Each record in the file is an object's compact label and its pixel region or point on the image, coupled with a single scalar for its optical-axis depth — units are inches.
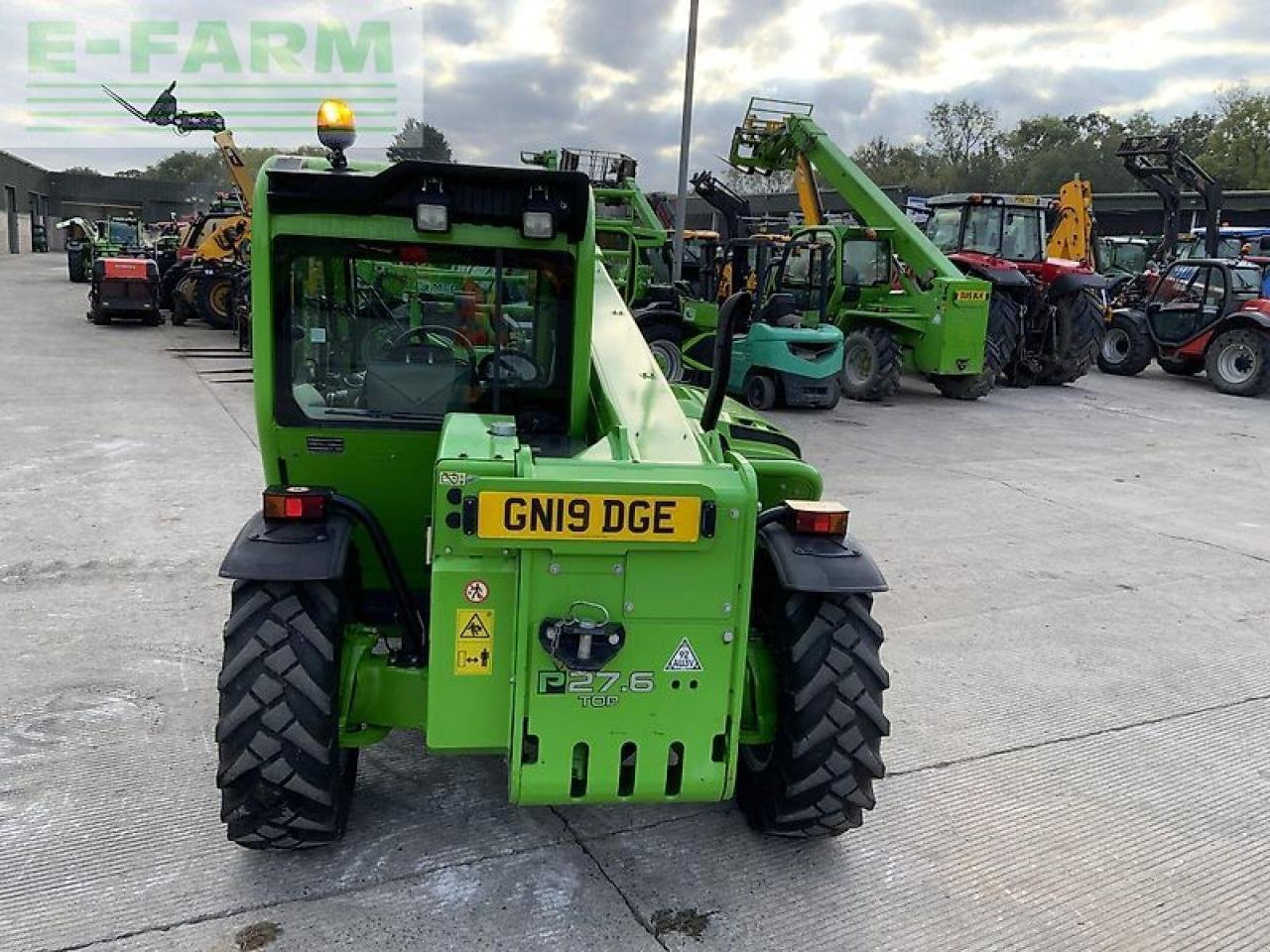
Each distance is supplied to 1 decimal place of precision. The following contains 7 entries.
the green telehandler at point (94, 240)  1025.5
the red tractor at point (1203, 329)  586.6
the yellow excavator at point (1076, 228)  694.5
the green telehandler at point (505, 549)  105.0
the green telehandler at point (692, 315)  462.6
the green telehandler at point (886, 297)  502.9
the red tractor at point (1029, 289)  566.6
